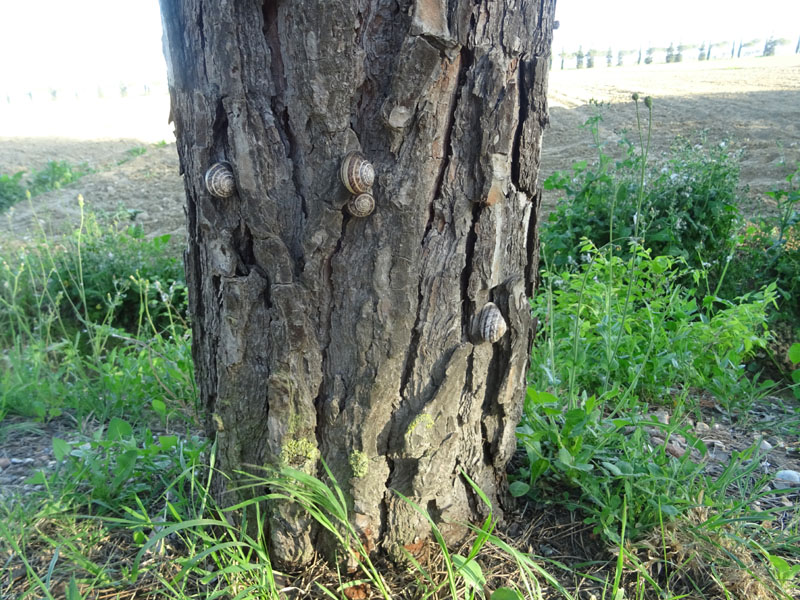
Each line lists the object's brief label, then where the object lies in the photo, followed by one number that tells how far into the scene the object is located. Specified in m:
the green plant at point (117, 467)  0.60
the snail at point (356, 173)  0.46
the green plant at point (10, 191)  7.12
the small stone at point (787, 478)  0.67
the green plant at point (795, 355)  0.76
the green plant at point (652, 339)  0.86
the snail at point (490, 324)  0.53
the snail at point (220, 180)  0.48
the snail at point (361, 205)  0.47
